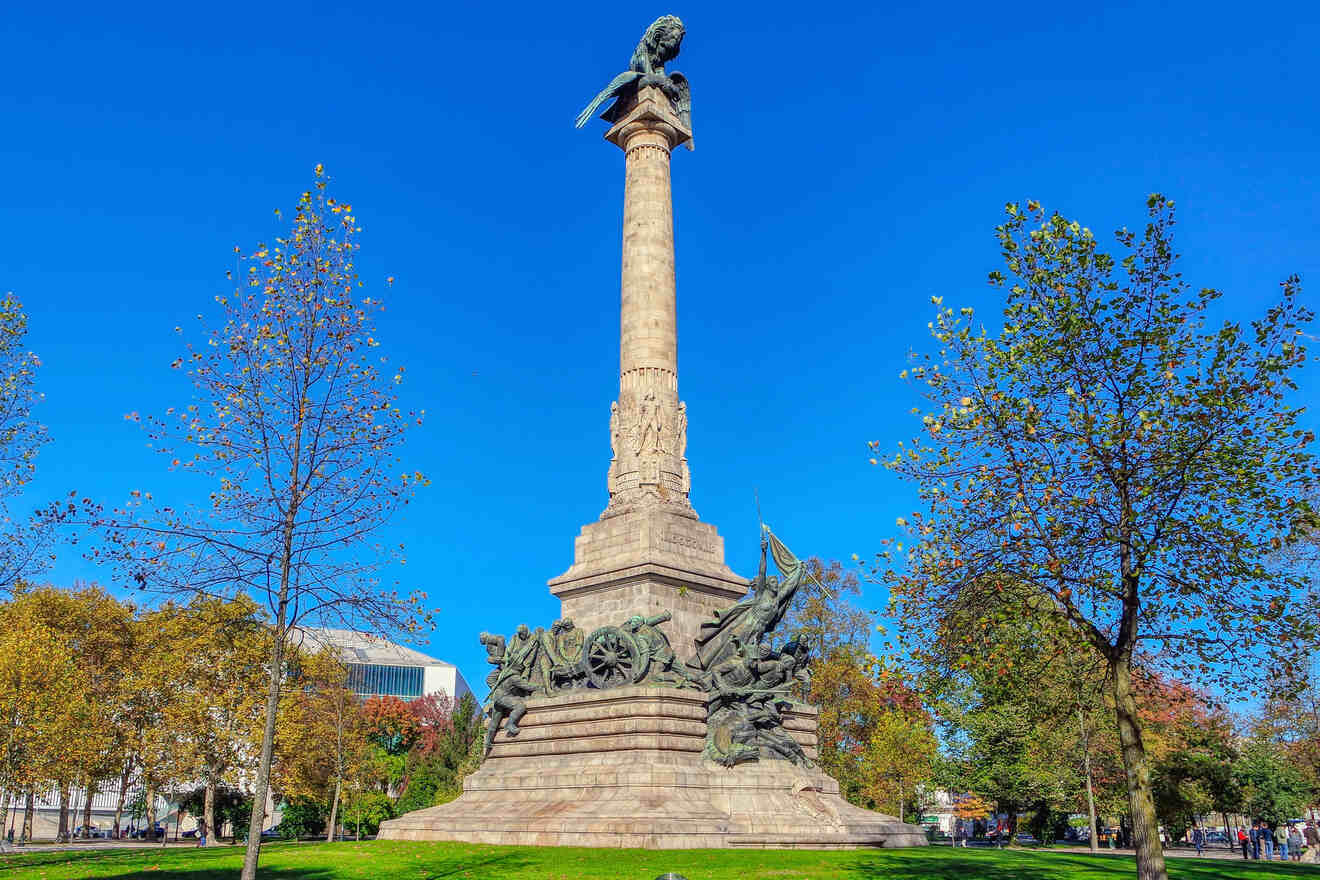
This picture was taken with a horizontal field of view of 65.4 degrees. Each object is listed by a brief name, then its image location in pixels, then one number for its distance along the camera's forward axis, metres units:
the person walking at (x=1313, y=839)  36.53
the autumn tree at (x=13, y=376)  20.83
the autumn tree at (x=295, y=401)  13.74
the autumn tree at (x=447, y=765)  41.66
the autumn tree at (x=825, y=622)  50.47
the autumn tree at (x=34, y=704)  33.88
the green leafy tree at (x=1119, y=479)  13.36
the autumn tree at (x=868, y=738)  46.19
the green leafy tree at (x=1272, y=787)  43.00
